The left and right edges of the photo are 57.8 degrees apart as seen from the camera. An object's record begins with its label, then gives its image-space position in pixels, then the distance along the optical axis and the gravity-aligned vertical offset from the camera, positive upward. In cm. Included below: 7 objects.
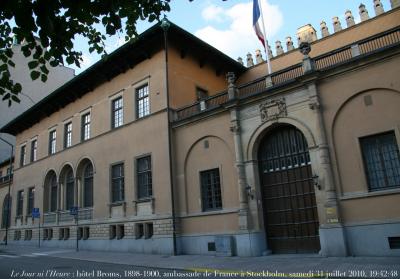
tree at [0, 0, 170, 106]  580 +374
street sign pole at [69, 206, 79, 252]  2347 +169
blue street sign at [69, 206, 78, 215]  2345 +182
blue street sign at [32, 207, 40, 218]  2778 +222
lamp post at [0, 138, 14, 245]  3722 +378
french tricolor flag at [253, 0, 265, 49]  2061 +1153
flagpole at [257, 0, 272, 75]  1997 +972
